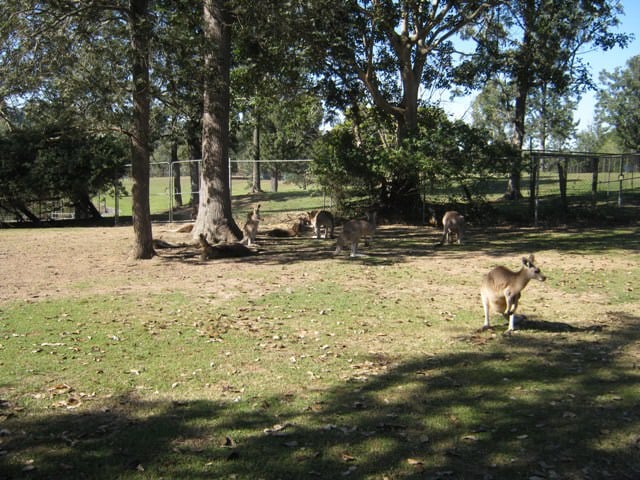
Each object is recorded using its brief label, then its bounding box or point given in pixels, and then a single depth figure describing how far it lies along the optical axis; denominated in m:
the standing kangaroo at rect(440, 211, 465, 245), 18.31
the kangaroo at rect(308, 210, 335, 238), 20.03
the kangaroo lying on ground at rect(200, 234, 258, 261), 15.83
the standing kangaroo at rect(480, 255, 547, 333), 8.52
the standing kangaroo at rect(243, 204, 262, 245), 17.92
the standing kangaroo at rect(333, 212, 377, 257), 16.03
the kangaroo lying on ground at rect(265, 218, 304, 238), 21.05
